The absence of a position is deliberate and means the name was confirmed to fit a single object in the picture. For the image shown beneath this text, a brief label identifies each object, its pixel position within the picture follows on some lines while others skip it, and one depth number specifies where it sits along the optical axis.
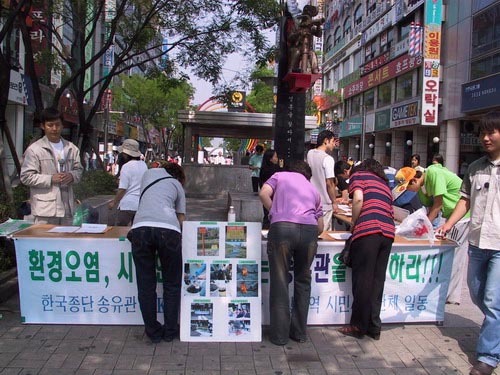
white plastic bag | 4.68
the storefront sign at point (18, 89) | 20.52
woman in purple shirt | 4.13
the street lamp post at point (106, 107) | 29.14
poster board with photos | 4.24
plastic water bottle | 5.84
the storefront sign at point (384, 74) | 29.36
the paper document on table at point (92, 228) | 4.64
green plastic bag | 5.28
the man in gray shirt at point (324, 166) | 6.34
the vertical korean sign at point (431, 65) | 24.11
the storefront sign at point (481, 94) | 20.63
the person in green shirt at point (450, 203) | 5.43
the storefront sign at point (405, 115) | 28.11
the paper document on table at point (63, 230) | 4.57
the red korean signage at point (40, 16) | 12.20
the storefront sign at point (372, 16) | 34.31
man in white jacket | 4.73
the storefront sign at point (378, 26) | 33.29
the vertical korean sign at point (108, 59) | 34.16
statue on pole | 8.45
